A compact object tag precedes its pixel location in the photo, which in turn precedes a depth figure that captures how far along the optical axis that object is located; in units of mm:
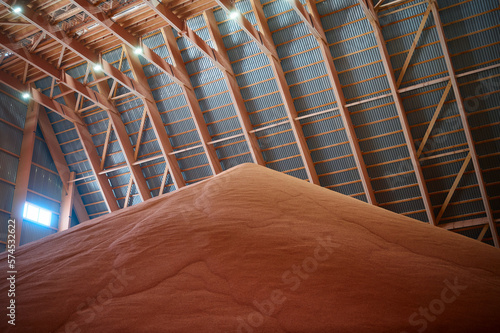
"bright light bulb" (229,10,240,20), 14227
